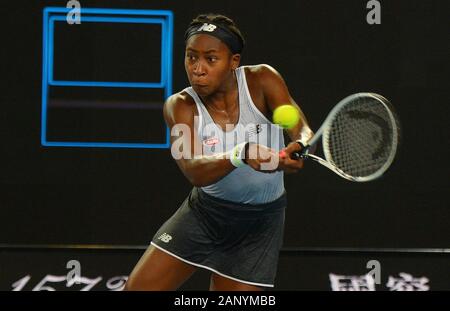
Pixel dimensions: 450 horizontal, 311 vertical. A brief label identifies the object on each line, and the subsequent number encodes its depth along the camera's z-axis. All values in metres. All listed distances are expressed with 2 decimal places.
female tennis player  6.66
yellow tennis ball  6.78
